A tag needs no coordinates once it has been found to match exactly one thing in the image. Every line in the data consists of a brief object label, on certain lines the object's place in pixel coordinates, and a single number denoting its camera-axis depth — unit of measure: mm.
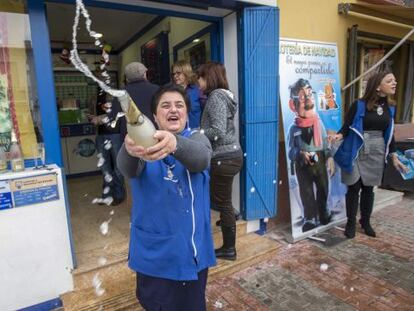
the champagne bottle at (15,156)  2411
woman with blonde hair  3361
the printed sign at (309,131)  3605
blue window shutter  3312
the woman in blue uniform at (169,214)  1467
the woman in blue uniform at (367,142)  3482
